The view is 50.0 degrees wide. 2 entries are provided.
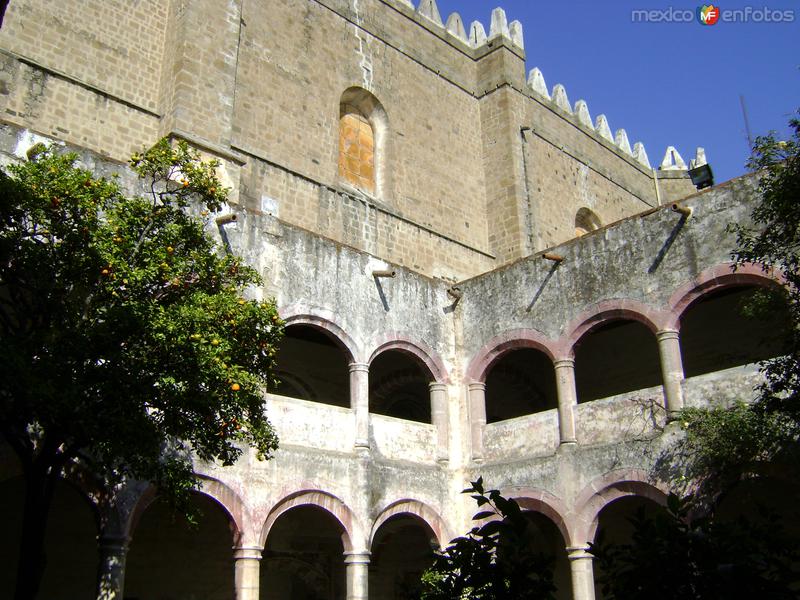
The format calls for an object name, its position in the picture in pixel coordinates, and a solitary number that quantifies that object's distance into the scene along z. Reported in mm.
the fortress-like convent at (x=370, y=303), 11594
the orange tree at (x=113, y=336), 6621
